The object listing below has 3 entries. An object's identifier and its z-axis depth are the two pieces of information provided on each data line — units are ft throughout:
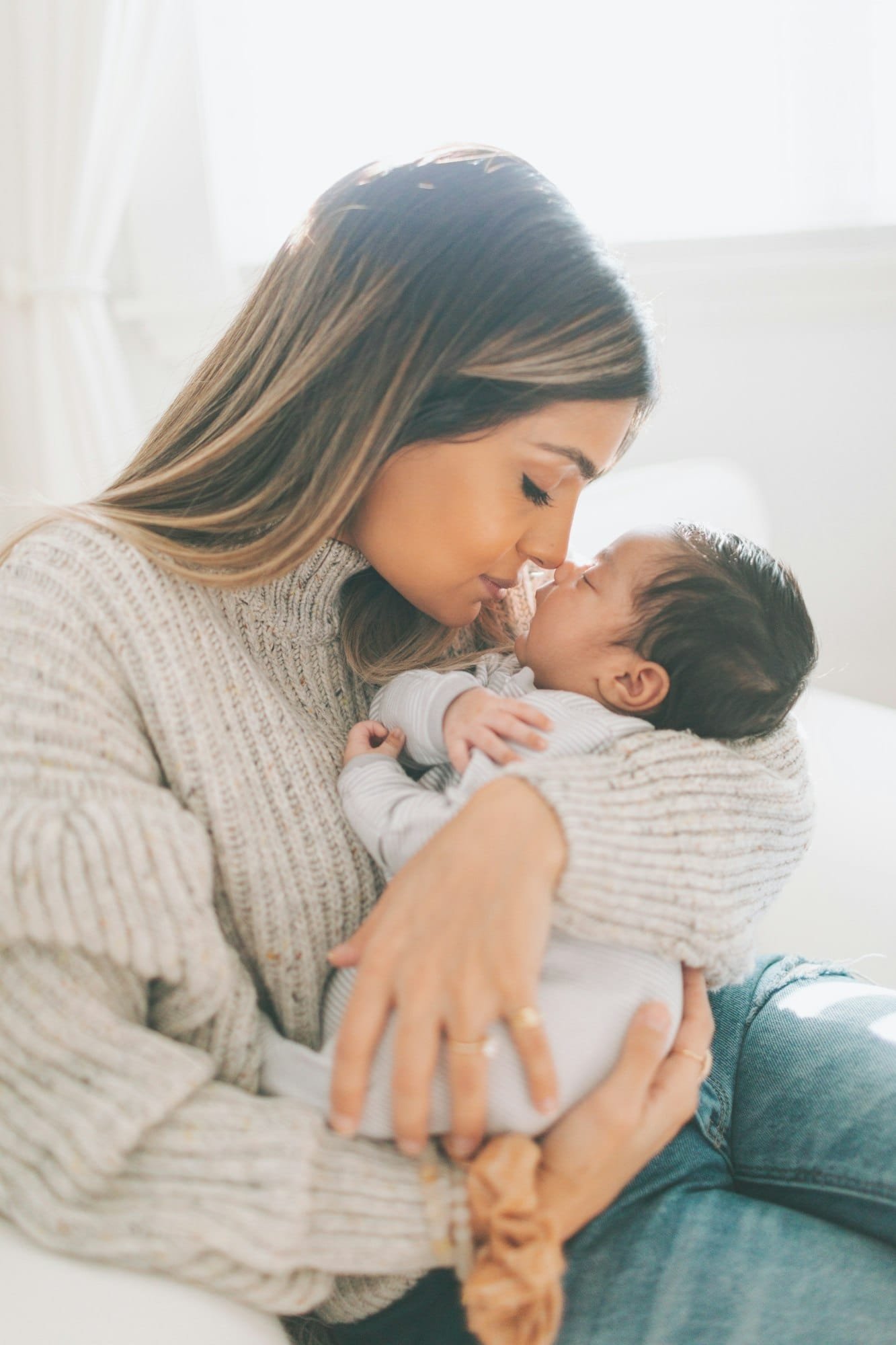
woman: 2.41
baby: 2.70
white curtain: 7.48
